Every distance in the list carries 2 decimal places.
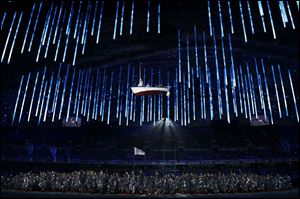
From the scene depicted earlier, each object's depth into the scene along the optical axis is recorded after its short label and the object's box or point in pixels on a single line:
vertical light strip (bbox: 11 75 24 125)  22.03
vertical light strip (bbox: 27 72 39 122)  20.93
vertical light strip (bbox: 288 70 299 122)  24.63
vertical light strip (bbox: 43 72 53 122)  23.54
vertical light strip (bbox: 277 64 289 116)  23.21
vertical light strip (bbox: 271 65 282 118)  23.23
